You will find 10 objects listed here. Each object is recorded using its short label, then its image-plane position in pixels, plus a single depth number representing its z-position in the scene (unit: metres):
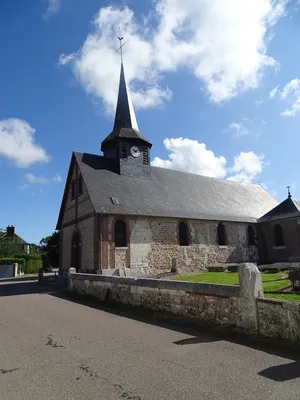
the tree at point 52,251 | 40.87
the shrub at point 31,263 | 33.88
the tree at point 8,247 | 34.82
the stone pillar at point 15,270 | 30.64
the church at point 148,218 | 16.91
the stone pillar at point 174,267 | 17.64
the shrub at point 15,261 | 30.95
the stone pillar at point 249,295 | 5.55
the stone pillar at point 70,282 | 12.80
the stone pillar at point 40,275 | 19.52
